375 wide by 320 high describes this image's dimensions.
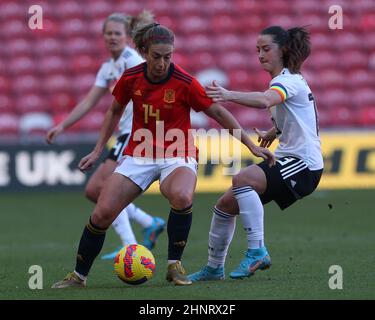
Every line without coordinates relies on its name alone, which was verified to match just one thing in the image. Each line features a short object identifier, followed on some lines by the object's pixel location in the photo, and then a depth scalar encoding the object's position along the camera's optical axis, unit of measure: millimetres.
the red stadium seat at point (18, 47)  19812
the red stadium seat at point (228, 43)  20047
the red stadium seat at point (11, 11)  20078
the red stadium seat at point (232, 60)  19734
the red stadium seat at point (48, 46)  19891
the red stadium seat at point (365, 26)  20609
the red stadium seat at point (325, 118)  18844
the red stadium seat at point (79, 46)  19891
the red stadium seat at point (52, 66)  19656
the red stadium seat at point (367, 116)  18875
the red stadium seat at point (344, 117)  18938
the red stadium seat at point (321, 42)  20281
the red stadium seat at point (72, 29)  20109
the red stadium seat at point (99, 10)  20250
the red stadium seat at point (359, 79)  19719
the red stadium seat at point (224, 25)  20344
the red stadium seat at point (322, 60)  20000
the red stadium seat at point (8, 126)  18312
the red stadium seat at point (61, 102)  18875
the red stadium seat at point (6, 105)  18891
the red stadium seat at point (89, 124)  18422
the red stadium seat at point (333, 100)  19344
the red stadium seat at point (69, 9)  20219
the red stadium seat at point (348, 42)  20328
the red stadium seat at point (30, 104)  18859
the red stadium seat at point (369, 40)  20375
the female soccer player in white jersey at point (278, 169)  7090
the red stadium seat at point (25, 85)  19234
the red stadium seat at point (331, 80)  19688
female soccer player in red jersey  6930
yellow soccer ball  6996
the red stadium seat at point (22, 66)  19625
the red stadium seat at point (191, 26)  20234
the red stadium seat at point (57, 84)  19281
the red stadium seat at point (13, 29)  20016
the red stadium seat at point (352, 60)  20078
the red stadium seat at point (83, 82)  19250
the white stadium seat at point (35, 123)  18312
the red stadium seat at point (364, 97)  19344
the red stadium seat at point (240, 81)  19469
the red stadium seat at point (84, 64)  19594
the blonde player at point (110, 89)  9172
